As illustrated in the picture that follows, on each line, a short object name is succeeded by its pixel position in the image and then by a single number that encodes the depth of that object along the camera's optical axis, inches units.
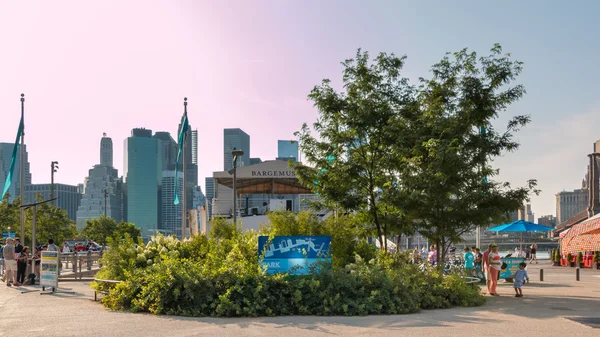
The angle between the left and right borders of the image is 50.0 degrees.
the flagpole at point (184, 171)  1530.5
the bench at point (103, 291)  630.5
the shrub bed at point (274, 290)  546.0
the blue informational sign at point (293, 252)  607.2
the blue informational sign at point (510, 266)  992.9
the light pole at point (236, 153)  1264.8
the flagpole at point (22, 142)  1313.9
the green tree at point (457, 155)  705.6
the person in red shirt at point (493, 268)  747.4
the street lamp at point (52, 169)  2097.2
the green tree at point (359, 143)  772.6
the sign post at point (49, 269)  792.9
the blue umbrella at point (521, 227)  1210.0
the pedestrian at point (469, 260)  961.1
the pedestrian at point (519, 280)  717.9
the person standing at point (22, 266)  936.5
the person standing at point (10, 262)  881.5
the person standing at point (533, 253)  1967.3
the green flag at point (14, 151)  1311.0
